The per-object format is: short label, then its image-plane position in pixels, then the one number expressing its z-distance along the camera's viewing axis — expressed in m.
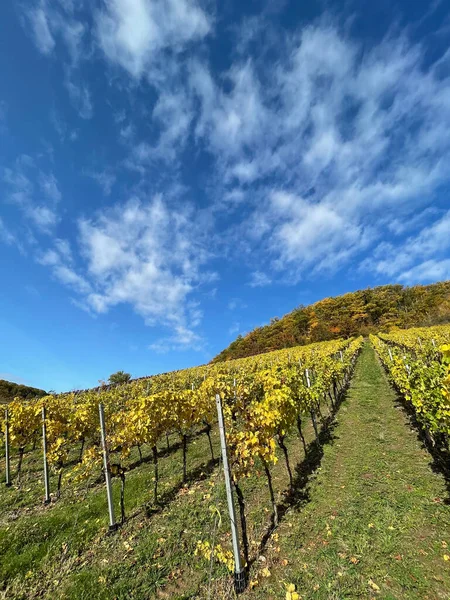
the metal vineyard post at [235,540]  3.96
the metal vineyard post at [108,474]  5.91
